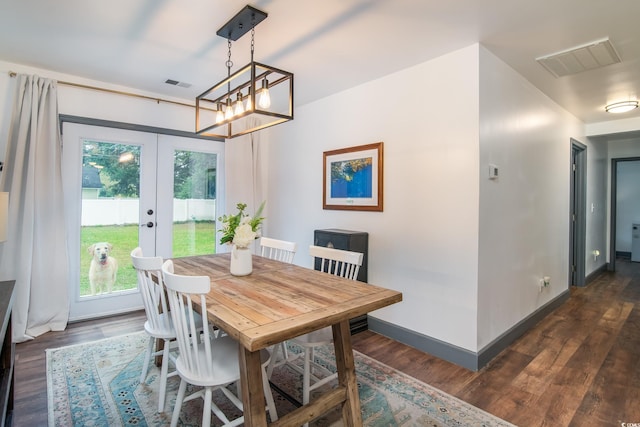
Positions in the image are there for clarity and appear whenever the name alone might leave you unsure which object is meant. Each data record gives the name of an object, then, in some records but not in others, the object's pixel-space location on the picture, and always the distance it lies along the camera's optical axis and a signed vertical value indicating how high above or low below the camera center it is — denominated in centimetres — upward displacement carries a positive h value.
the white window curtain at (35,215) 292 -2
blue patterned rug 188 -117
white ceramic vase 214 -32
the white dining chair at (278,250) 275 -33
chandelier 193 +79
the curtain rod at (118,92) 319 +127
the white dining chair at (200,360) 145 -73
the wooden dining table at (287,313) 134 -45
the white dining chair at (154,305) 186 -55
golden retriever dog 344 -59
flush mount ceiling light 372 +122
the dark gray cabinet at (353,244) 308 -30
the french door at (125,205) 336 +8
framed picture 320 +35
